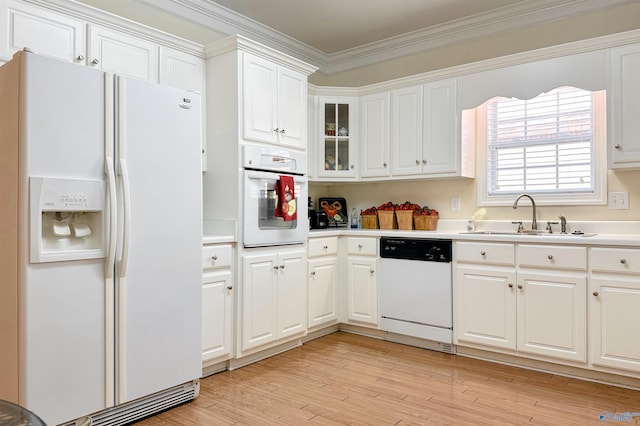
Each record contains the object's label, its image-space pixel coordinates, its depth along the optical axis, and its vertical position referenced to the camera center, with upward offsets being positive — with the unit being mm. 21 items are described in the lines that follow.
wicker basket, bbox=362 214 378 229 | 4332 -71
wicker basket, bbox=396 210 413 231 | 4066 -49
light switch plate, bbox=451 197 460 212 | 3988 +83
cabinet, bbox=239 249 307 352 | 3125 -609
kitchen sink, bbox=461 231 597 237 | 3241 -148
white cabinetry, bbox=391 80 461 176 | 3738 +702
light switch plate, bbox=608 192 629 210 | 3238 +95
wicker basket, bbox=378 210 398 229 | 4180 -51
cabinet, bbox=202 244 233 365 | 2865 -574
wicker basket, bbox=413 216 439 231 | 3971 -82
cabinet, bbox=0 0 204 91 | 2418 +1015
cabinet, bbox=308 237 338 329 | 3711 -565
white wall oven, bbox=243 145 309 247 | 3168 +120
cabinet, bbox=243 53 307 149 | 3215 +824
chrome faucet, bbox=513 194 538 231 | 3504 -19
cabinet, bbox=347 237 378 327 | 3805 -567
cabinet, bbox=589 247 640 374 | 2688 -568
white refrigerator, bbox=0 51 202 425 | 1972 -144
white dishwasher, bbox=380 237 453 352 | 3414 -579
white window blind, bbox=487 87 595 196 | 3438 +552
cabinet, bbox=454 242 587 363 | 2879 -567
